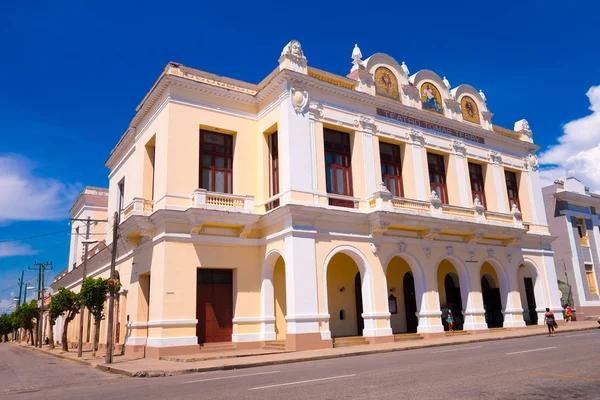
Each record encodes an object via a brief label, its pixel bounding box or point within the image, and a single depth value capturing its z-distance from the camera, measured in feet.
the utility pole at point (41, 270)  187.42
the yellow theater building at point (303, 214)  64.90
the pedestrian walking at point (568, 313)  102.22
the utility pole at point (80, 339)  77.45
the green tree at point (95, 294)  71.19
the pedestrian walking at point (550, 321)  66.44
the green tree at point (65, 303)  94.84
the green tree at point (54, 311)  96.06
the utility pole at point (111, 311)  58.29
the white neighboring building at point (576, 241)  113.09
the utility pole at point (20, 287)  231.55
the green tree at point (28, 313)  155.53
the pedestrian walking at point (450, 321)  78.48
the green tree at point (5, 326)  285.56
